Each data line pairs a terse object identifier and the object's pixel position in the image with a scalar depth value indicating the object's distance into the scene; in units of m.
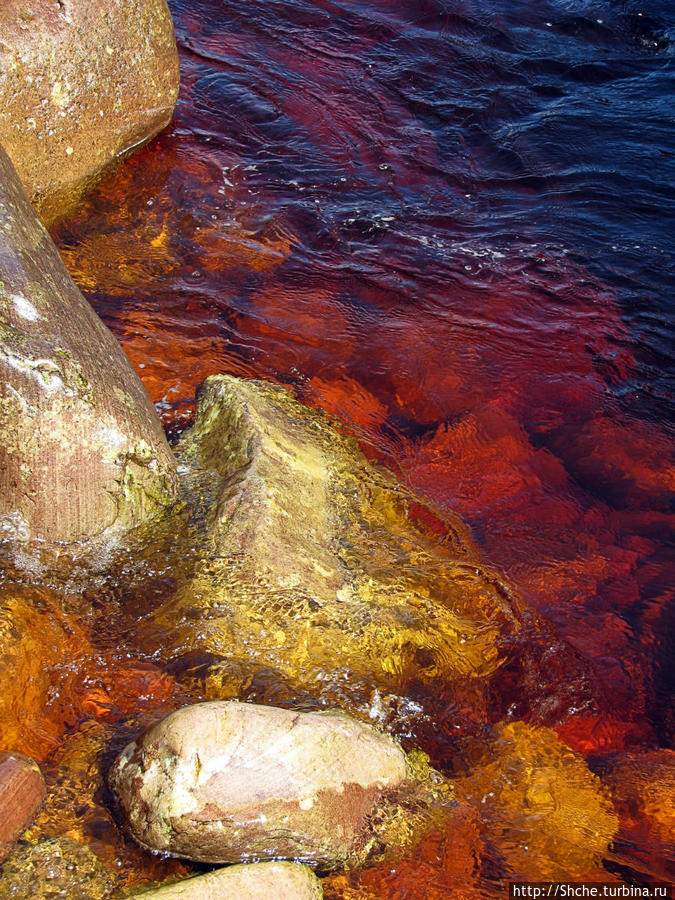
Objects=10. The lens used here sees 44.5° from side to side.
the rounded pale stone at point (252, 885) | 2.29
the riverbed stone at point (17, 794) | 2.42
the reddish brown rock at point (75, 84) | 5.25
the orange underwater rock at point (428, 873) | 2.61
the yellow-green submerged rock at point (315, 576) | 3.21
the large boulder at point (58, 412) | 3.12
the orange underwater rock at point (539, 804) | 2.79
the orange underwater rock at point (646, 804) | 2.90
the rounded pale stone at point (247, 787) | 2.45
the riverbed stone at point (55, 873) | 2.33
